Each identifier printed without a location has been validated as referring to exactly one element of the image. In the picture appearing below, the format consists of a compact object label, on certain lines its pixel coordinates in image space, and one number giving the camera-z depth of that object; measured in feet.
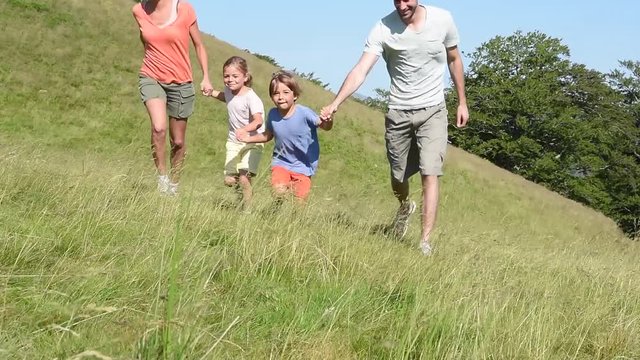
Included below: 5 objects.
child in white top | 24.09
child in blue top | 21.35
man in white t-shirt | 19.02
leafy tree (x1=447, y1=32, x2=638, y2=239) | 175.52
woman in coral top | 21.52
